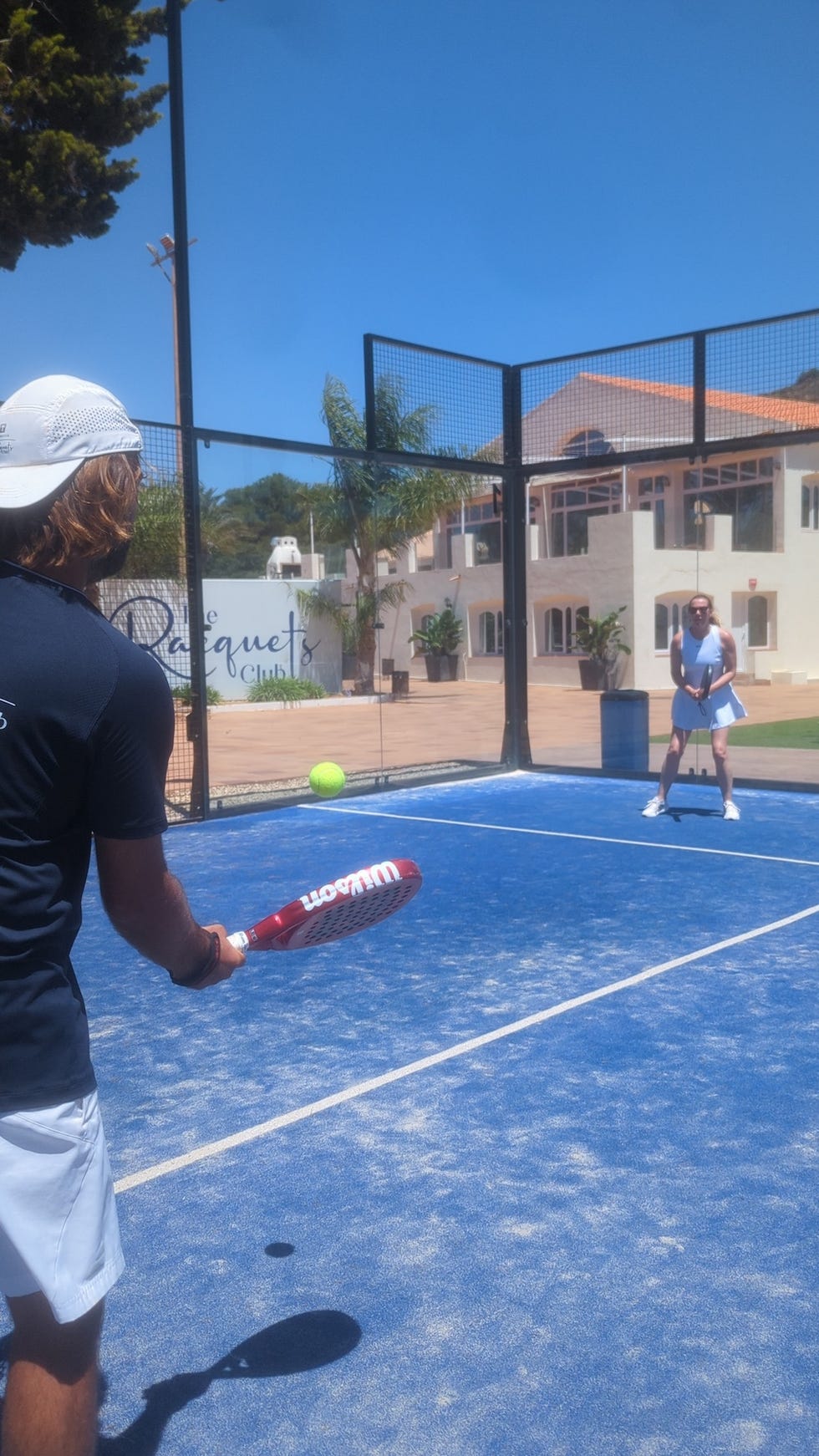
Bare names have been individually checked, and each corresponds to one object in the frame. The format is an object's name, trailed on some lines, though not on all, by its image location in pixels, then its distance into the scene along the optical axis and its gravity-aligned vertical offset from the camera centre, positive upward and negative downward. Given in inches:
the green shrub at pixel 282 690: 481.1 -12.5
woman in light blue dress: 411.5 -13.8
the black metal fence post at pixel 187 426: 400.2 +78.3
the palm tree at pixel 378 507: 488.1 +70.0
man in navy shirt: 68.1 -10.0
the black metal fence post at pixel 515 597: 536.7 +25.4
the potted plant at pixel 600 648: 978.1 +3.9
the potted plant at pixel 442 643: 741.9 +8.3
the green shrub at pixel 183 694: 414.3 -10.7
